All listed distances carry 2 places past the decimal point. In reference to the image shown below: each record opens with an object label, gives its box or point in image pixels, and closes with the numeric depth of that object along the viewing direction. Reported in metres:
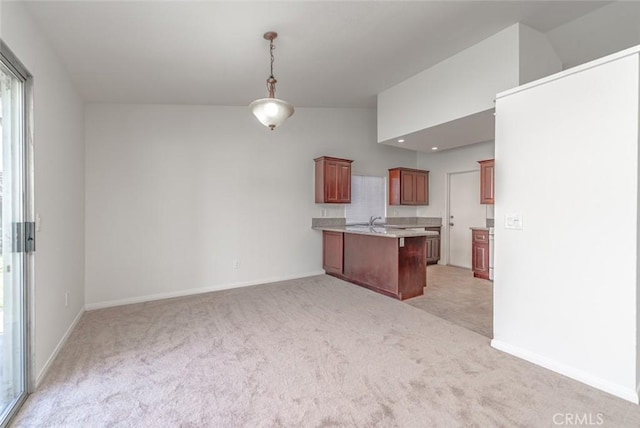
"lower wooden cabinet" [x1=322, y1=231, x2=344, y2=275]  5.04
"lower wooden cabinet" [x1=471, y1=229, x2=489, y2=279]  5.13
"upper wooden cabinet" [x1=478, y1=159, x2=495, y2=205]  5.16
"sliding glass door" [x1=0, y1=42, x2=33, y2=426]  1.84
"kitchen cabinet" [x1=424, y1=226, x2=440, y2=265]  6.37
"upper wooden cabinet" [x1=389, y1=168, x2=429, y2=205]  6.17
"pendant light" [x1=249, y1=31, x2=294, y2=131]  2.54
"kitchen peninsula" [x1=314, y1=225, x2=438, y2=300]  3.97
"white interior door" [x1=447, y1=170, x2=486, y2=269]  5.97
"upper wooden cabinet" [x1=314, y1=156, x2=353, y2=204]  5.11
